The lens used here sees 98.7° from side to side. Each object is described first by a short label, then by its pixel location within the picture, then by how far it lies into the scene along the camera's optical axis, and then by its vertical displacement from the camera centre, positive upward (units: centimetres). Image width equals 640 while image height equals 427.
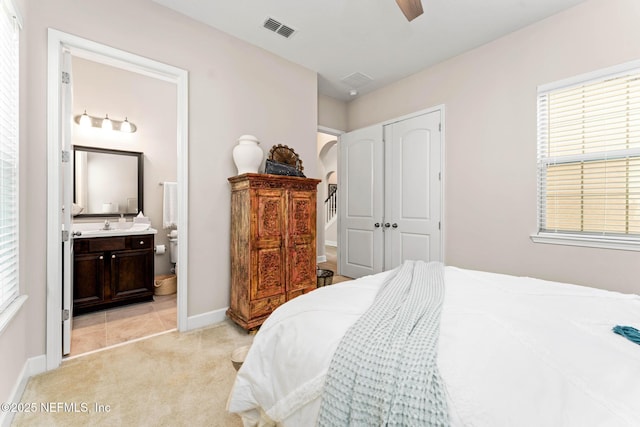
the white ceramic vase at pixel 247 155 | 264 +55
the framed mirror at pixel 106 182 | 335 +38
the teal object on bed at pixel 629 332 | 89 -40
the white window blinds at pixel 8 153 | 146 +33
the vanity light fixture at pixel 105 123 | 337 +114
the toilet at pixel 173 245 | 388 -48
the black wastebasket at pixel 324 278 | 338 -82
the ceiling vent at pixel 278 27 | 262 +182
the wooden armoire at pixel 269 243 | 248 -30
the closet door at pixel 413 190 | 337 +30
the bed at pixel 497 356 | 65 -42
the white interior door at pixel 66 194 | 200 +13
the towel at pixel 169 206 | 393 +8
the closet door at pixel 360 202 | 394 +15
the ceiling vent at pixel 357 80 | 365 +183
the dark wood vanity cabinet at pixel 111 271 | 284 -66
